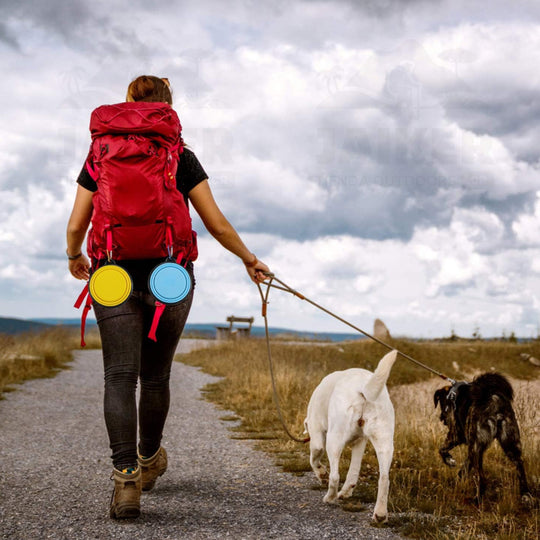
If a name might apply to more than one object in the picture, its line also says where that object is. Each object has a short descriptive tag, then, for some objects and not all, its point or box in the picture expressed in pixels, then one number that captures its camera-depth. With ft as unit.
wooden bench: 84.64
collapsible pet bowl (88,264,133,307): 10.71
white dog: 11.35
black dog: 13.69
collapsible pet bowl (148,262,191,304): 10.94
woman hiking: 10.63
